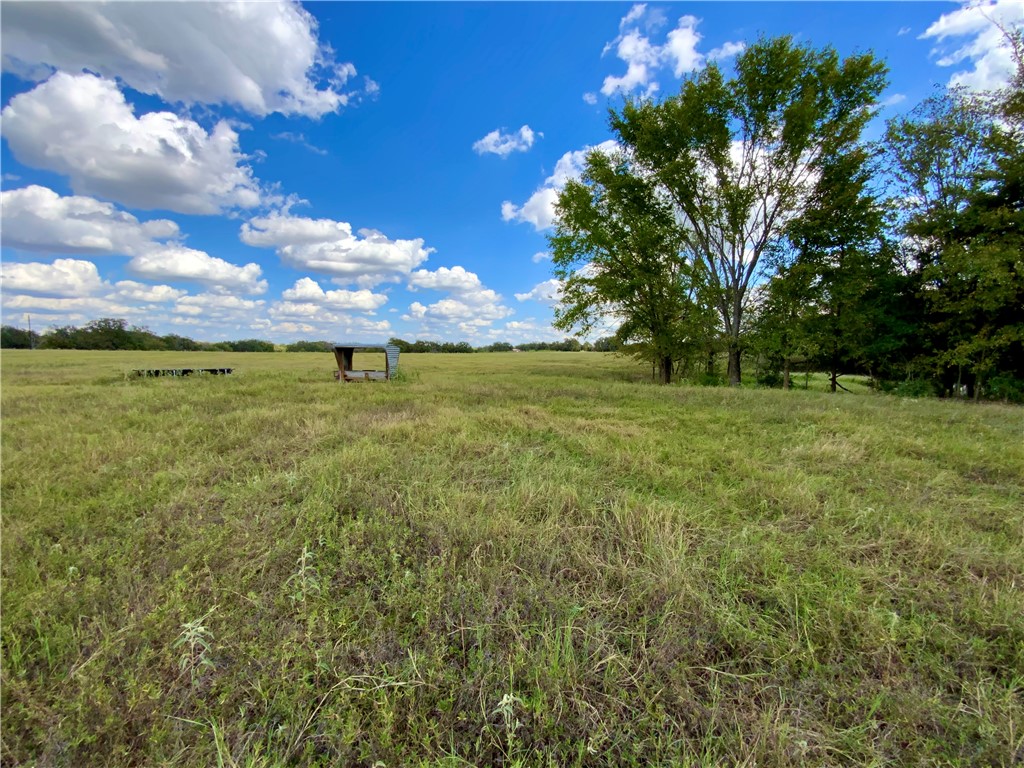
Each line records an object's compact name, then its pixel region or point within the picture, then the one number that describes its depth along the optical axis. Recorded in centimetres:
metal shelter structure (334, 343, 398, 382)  1616
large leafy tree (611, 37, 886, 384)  1642
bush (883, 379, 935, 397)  1642
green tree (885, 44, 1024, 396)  1362
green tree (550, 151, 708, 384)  2012
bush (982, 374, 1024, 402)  1495
